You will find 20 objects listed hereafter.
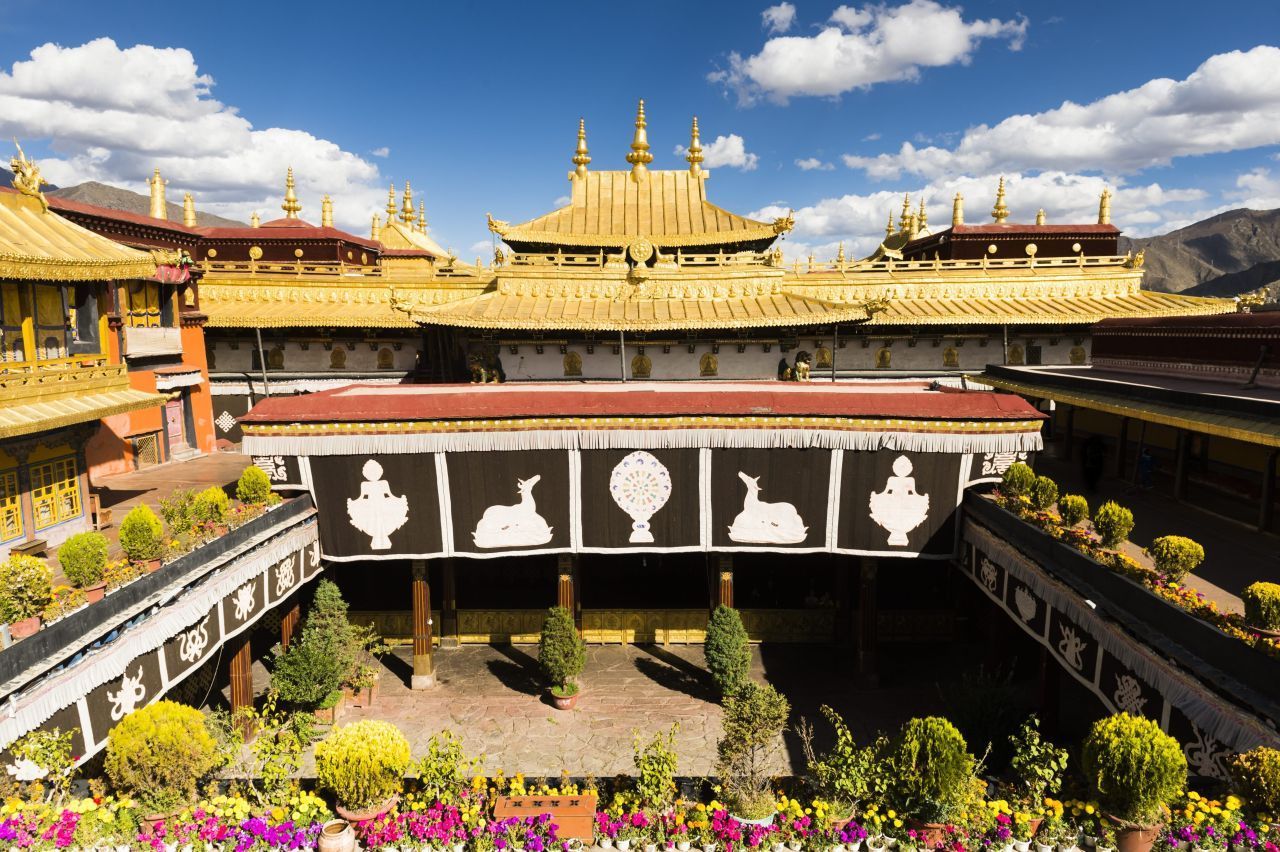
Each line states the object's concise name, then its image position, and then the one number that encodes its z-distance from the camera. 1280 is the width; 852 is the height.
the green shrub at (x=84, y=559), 9.02
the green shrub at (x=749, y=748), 7.63
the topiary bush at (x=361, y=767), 7.49
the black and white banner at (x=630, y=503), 14.01
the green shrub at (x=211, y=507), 11.76
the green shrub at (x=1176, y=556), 8.52
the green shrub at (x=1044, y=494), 11.68
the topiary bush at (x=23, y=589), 8.03
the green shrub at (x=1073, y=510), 10.73
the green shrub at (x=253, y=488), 12.89
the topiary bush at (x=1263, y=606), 6.99
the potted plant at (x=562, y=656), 14.23
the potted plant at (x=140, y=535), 10.22
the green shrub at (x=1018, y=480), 12.38
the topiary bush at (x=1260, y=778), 5.94
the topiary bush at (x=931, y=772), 7.14
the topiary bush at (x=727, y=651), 14.19
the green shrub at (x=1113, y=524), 9.73
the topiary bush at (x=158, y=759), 7.20
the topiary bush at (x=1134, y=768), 6.37
